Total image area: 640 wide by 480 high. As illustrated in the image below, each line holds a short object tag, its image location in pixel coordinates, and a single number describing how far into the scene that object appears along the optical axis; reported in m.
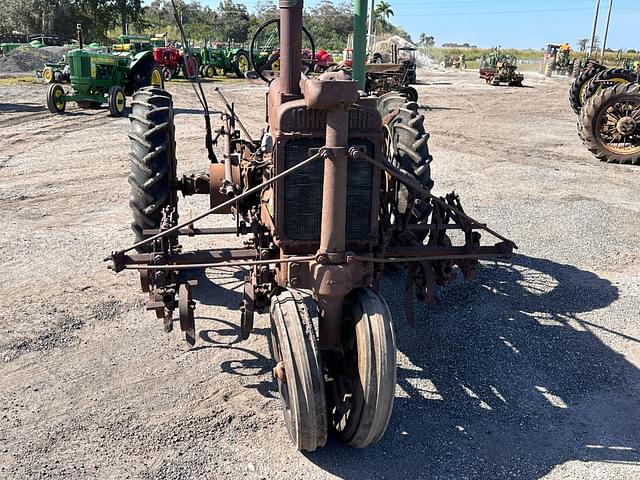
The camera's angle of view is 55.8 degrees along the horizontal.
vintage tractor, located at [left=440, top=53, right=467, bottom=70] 51.41
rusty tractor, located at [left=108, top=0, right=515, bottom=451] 3.13
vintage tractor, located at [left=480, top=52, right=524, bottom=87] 31.73
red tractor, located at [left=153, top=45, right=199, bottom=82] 21.83
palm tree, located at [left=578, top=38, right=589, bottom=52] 74.19
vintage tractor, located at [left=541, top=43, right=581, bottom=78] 40.75
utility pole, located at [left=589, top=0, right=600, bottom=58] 36.73
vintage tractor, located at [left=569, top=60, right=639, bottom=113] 14.52
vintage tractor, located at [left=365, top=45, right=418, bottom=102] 18.83
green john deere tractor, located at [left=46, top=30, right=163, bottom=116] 15.20
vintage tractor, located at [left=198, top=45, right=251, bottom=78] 28.98
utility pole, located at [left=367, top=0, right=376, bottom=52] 26.65
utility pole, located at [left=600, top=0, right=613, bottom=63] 35.66
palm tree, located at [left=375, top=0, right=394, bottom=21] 81.31
